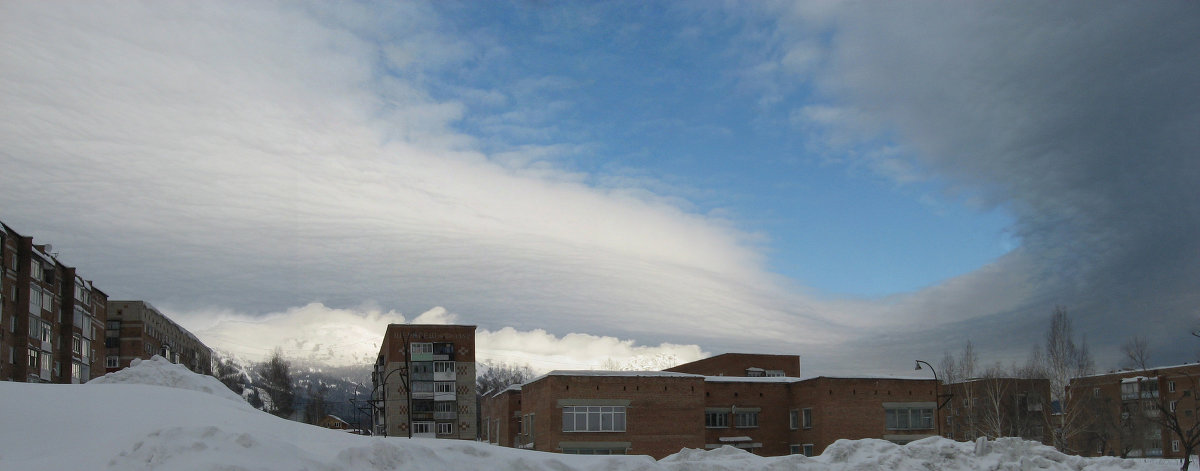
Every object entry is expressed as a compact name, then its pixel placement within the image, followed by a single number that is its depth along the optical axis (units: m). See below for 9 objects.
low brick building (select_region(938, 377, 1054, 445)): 83.19
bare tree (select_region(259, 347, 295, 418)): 137.25
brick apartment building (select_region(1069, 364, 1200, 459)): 92.75
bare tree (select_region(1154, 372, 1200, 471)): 100.69
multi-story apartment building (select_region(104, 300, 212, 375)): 112.69
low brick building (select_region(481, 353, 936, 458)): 55.56
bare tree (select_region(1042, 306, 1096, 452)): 70.81
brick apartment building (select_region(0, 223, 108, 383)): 72.50
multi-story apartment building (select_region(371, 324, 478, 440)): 95.12
